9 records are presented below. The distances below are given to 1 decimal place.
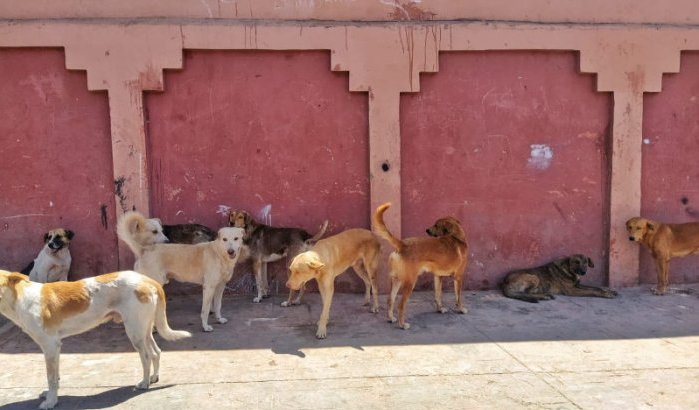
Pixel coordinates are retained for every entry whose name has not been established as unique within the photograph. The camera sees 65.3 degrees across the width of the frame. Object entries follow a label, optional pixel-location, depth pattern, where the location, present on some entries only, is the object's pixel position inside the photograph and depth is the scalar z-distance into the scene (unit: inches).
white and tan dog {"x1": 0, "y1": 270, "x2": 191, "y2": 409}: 153.9
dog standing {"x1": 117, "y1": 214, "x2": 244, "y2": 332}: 223.5
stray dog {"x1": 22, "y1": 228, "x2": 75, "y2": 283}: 253.8
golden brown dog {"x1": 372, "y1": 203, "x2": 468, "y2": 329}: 228.8
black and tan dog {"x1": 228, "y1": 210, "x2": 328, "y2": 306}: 264.4
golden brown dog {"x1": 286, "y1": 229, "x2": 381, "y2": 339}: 205.9
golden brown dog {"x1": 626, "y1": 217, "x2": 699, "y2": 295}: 279.1
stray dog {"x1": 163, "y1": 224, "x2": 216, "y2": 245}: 262.7
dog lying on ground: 274.2
